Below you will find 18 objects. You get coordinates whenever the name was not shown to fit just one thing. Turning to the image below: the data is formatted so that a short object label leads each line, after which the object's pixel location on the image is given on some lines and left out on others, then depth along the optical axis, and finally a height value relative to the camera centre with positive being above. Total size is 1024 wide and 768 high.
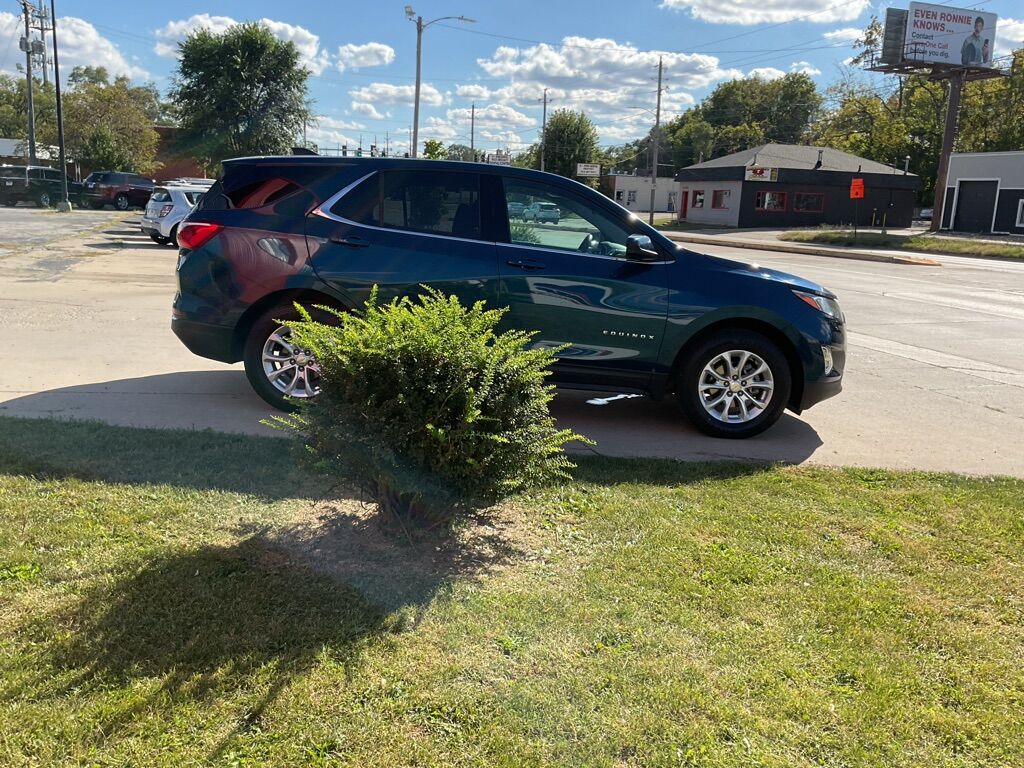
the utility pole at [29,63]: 41.62 +6.41
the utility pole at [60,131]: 35.69 +2.73
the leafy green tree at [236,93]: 40.28 +5.35
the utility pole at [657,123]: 51.53 +6.41
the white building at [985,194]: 45.66 +2.88
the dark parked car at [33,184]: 39.06 +0.38
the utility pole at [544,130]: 73.46 +7.98
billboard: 49.22 +12.09
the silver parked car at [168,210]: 21.53 -0.25
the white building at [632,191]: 79.81 +3.31
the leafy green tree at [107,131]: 54.59 +4.35
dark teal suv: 5.92 -0.44
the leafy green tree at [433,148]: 45.98 +3.87
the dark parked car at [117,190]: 38.62 +0.31
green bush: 3.51 -0.83
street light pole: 32.59 +6.43
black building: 52.81 +2.90
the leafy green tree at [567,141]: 77.38 +7.41
